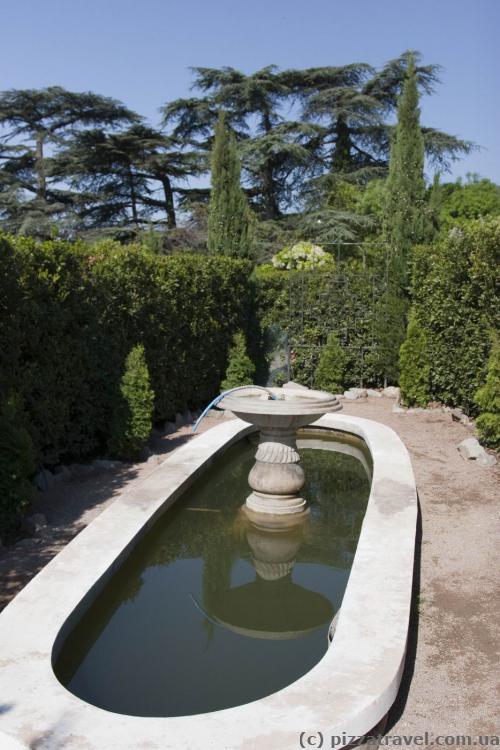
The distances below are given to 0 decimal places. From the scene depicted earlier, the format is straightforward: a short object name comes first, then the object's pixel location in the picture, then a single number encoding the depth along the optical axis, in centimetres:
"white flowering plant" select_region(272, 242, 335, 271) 1719
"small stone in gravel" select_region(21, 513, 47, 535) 607
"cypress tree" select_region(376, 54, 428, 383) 1311
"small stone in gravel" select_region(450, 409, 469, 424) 1110
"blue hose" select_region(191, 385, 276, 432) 718
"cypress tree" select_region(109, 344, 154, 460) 846
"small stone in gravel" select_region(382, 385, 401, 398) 1347
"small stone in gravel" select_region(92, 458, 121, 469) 827
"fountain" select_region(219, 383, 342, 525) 675
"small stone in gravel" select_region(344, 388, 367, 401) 1330
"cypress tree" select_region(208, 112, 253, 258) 1427
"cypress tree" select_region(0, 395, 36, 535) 589
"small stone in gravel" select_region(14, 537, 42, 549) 574
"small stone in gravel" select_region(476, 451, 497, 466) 850
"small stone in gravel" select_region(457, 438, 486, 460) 874
